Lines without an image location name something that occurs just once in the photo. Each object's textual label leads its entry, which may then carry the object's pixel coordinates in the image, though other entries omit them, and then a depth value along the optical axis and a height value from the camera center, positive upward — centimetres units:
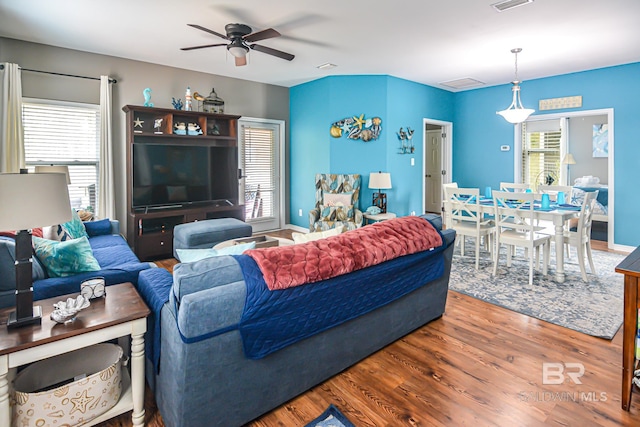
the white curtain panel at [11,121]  402 +90
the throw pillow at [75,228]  328 -27
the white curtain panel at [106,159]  464 +53
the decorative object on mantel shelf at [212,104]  540 +144
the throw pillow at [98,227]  400 -31
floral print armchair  545 -8
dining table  362 -21
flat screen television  486 +35
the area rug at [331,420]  176 -110
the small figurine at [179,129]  515 +100
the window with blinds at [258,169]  622 +52
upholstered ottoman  418 -41
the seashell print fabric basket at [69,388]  147 -84
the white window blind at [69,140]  434 +75
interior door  847 +67
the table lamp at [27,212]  135 -5
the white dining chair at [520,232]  369 -38
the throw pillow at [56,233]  295 -28
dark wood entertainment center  474 +40
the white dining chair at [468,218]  429 -26
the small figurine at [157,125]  507 +104
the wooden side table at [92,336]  135 -54
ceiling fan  340 +155
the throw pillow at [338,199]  555 -2
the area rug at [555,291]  290 -93
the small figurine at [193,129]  524 +103
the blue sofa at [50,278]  169 -43
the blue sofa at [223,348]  151 -72
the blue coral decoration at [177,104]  514 +136
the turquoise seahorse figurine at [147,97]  482 +138
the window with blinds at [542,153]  723 +88
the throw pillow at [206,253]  190 -29
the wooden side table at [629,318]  167 -58
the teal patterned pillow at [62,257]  202 -32
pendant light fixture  443 +103
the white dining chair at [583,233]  367 -39
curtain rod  419 +155
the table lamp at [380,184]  541 +20
